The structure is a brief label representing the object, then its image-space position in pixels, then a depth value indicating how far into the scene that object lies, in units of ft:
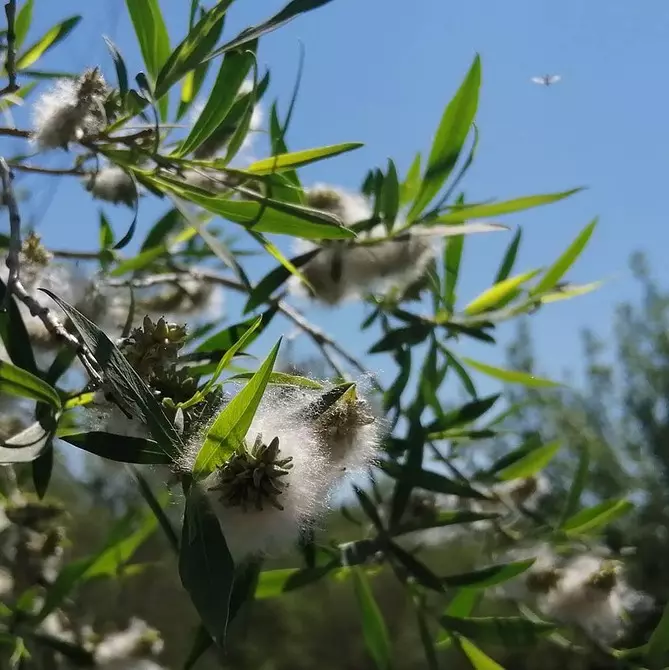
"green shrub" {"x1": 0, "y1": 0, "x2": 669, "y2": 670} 1.53
